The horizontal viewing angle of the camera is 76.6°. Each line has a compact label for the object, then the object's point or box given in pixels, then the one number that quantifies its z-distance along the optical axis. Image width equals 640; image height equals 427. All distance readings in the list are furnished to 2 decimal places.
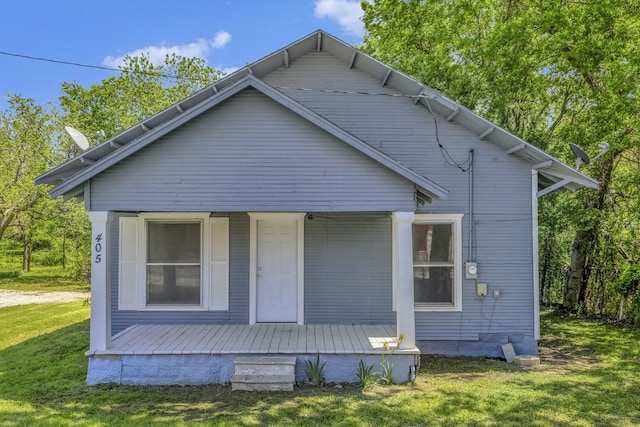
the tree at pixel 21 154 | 18.25
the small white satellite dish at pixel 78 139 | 6.95
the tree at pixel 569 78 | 9.37
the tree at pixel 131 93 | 21.06
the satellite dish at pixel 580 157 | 7.11
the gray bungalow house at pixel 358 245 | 7.26
